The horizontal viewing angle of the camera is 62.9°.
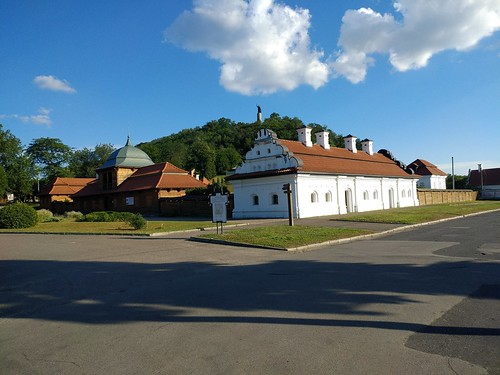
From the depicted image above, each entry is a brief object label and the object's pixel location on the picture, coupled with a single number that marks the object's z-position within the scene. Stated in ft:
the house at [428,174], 272.72
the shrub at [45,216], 127.26
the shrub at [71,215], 144.56
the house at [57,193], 213.05
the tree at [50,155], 322.14
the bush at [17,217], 97.40
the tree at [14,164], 246.06
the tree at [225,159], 300.40
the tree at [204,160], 289.33
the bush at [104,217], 120.47
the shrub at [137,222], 81.61
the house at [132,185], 159.94
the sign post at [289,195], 80.43
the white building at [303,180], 118.83
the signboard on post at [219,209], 66.59
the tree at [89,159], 364.38
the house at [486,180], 281.33
